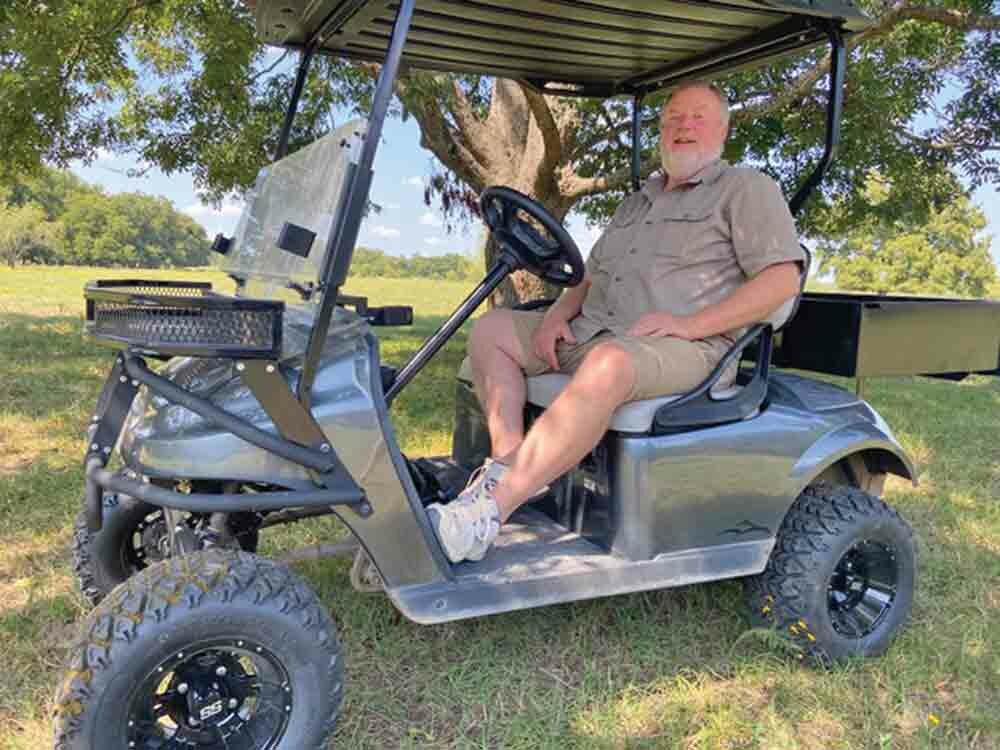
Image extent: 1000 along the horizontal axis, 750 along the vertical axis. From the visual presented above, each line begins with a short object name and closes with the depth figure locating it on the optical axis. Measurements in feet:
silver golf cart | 5.31
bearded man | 6.85
